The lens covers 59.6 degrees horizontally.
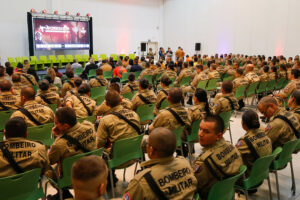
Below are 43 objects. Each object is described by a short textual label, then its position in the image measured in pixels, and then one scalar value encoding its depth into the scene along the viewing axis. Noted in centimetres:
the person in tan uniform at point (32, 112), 365
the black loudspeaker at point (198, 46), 1942
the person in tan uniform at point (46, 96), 493
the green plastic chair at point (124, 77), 940
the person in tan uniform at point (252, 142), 289
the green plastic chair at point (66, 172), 266
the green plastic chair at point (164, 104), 539
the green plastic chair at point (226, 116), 453
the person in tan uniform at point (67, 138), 276
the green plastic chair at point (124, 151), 308
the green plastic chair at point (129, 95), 612
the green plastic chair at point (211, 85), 795
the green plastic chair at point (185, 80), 859
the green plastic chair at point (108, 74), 1018
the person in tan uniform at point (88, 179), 145
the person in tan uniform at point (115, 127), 332
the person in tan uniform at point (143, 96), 513
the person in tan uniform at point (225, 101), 493
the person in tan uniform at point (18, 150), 241
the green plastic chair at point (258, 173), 265
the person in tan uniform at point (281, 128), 339
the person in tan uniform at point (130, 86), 648
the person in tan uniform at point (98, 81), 715
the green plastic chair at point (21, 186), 219
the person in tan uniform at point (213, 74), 841
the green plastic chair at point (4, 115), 436
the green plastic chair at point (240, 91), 691
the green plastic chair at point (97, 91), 670
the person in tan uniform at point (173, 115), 368
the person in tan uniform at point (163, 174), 187
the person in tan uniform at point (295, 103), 389
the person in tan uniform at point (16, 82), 600
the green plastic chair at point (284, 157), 308
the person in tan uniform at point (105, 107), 443
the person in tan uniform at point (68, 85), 634
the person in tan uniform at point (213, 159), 236
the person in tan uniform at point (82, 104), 447
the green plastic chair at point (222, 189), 219
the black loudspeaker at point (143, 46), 2078
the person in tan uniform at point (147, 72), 908
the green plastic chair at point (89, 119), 394
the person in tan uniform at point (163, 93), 542
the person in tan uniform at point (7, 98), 476
